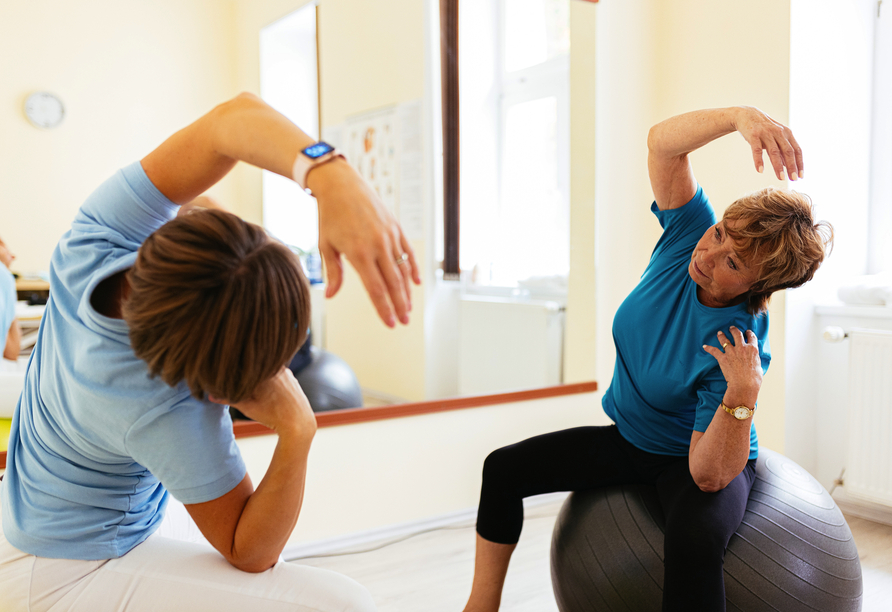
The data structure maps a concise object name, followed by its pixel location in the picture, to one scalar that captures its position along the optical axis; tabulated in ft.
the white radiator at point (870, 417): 7.97
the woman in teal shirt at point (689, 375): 4.54
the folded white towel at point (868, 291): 8.41
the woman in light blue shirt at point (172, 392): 2.64
